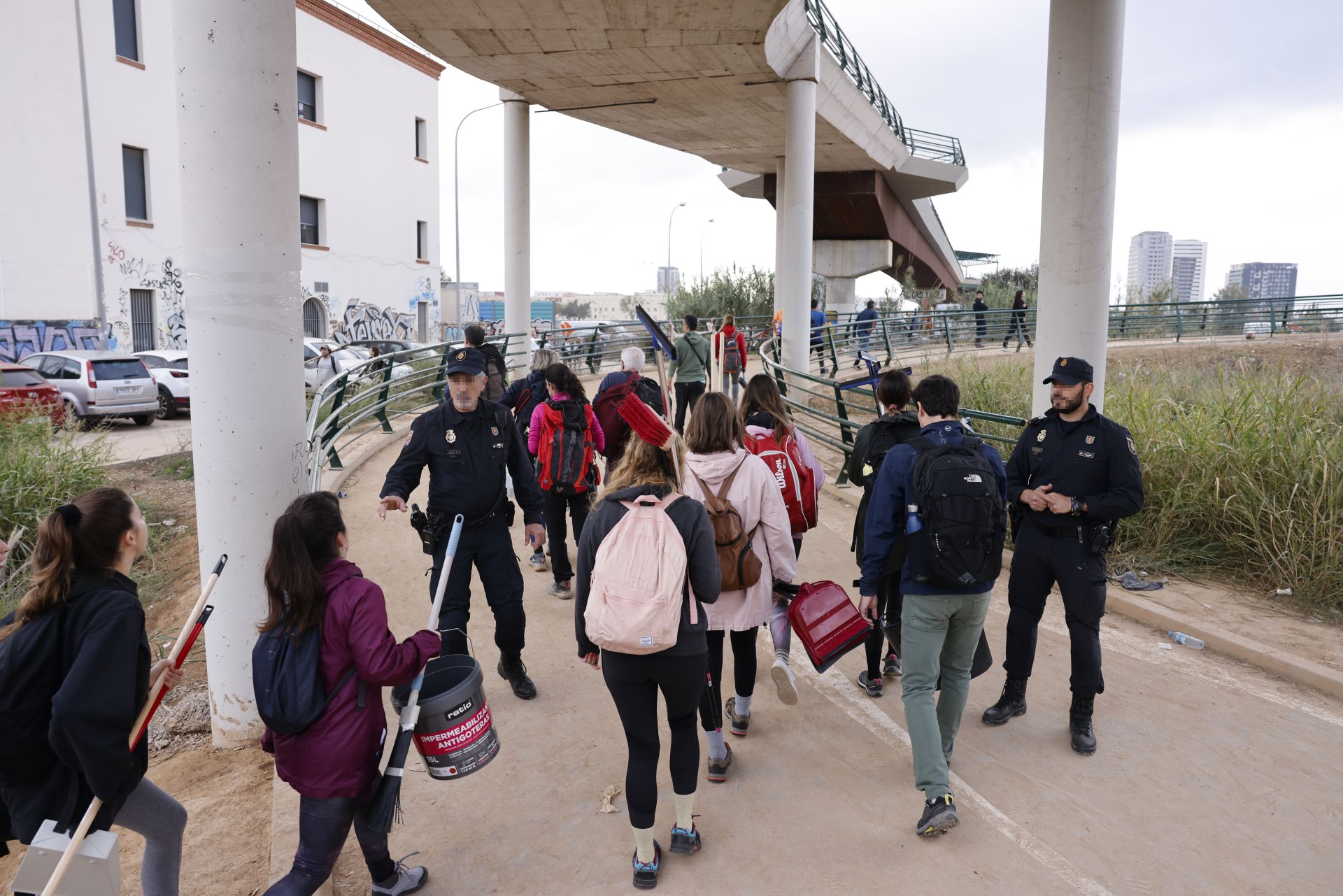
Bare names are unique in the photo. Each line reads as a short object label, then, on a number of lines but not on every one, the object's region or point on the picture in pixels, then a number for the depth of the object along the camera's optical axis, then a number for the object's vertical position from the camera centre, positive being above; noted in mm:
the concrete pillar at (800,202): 17375 +2511
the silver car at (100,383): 18188 -1183
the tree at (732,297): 32688 +1122
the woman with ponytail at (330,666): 3059 -1166
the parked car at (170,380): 20359 -1227
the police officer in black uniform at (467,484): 4980 -865
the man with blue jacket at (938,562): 3963 -1033
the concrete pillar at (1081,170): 7898 +1423
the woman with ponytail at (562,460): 6637 -955
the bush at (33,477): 8812 -1595
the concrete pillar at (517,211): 18500 +2418
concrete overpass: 13094 +4441
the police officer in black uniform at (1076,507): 4641 -904
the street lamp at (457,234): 38966 +4019
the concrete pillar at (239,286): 4559 +204
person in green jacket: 12523 -533
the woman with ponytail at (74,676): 2658 -1042
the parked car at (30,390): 13695 -1134
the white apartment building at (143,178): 23875 +4524
